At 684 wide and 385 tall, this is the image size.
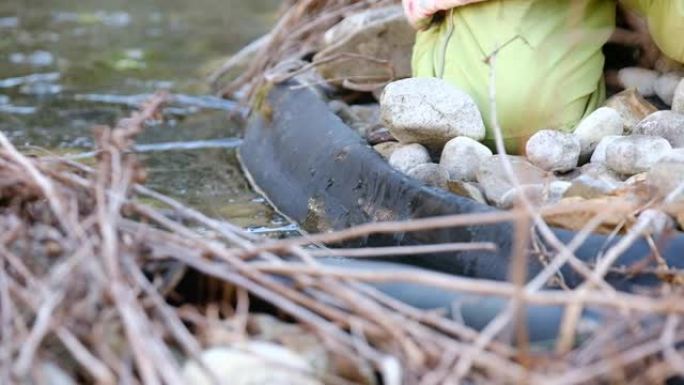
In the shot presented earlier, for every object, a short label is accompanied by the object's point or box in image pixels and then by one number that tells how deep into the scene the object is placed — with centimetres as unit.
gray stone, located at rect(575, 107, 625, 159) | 419
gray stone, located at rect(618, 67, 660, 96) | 457
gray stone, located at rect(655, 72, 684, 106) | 446
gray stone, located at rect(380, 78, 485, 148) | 420
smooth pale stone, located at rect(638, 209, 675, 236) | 312
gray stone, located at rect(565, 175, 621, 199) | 354
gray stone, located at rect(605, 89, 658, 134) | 430
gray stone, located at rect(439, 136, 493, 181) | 407
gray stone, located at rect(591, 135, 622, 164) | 402
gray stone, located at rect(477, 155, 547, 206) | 375
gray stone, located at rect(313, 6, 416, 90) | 566
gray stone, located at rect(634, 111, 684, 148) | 399
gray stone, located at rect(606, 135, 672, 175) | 377
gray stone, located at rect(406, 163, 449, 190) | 401
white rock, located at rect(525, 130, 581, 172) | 399
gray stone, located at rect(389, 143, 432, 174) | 424
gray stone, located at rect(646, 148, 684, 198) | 332
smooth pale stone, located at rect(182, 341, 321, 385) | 244
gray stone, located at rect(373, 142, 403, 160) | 443
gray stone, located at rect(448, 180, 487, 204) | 380
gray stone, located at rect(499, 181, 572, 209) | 353
